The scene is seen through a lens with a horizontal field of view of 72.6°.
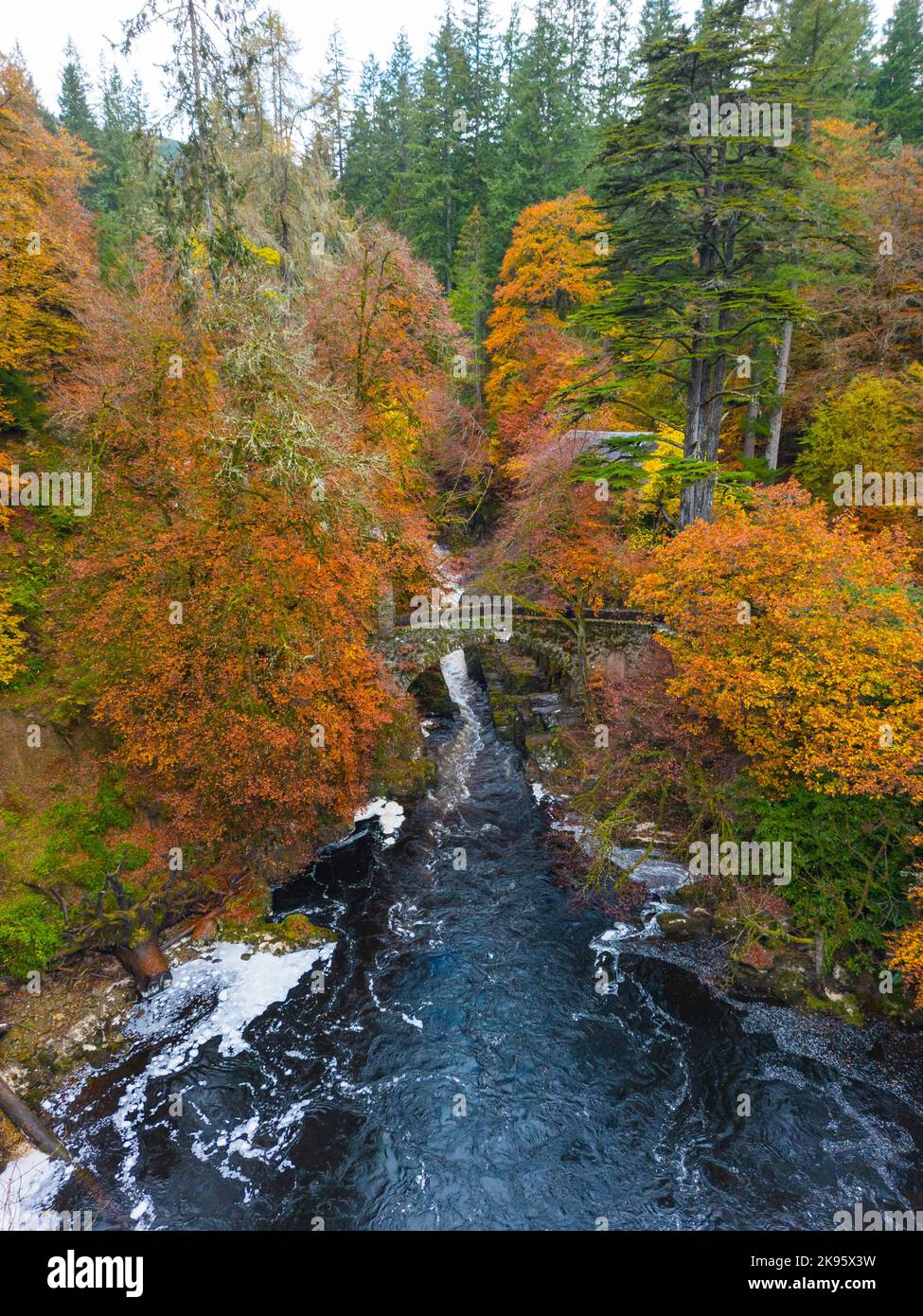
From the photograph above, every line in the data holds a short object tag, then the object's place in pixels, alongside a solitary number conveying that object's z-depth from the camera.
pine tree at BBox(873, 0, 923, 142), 33.56
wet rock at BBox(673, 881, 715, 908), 15.06
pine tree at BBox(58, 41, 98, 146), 51.97
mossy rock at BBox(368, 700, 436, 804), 20.81
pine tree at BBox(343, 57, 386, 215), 44.56
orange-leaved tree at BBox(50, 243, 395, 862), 14.02
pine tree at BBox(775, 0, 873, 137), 22.03
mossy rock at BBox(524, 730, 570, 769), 21.22
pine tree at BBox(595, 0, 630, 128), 38.88
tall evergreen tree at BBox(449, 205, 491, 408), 35.06
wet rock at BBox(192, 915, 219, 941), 14.73
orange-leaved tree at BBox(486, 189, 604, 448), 29.38
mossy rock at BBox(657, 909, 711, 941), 14.70
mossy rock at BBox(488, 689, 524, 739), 24.59
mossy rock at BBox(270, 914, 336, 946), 14.77
